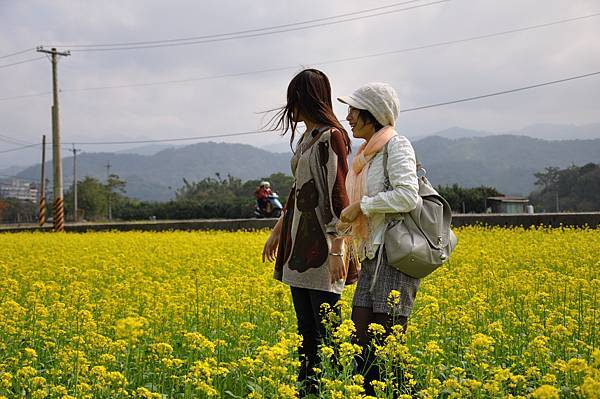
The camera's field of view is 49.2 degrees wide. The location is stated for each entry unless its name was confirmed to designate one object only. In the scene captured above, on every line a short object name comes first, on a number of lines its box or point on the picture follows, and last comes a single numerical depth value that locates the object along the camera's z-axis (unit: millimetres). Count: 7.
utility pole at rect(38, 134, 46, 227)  26438
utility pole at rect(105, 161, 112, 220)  69062
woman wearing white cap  3139
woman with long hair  3502
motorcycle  19938
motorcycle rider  19828
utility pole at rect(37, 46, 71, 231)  21984
